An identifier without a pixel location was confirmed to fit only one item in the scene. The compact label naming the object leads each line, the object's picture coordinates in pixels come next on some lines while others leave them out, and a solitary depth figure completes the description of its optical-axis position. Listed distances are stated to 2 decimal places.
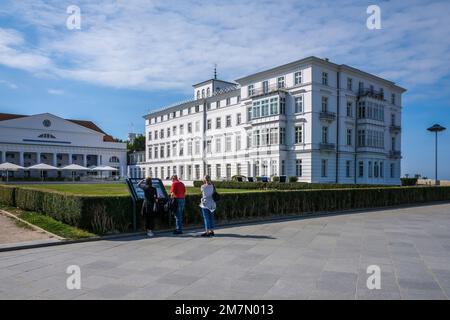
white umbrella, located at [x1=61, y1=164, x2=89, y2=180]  59.84
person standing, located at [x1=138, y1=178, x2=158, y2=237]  11.35
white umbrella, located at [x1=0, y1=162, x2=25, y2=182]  53.36
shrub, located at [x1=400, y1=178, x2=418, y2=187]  49.49
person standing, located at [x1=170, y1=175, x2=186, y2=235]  11.65
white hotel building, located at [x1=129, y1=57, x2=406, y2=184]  42.88
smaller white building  73.88
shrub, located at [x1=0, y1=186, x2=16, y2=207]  17.88
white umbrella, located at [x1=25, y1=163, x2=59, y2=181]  56.91
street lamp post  35.97
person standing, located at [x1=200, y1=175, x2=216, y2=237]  11.24
